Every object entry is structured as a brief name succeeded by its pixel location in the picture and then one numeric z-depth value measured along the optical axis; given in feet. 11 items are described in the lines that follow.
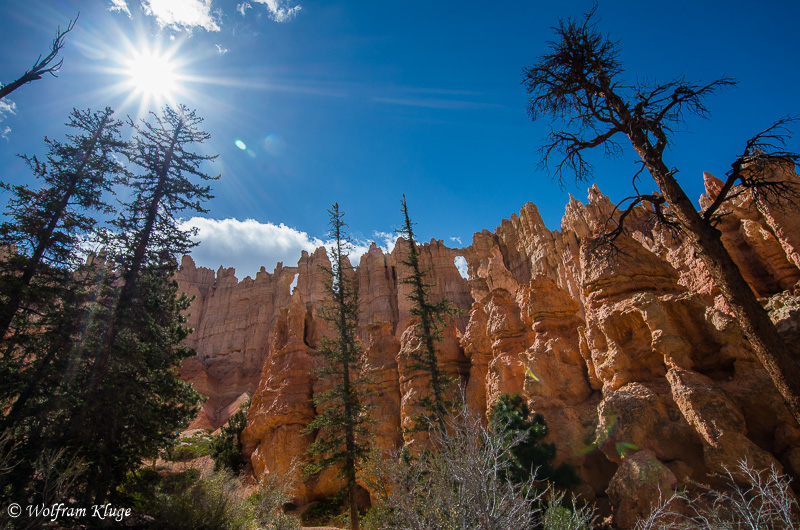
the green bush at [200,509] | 35.68
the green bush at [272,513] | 35.45
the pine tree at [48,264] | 37.73
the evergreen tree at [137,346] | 38.04
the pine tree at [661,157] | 18.97
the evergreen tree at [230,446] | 85.81
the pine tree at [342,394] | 55.16
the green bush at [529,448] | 41.78
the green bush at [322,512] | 69.21
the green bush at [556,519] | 25.80
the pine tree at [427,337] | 57.72
